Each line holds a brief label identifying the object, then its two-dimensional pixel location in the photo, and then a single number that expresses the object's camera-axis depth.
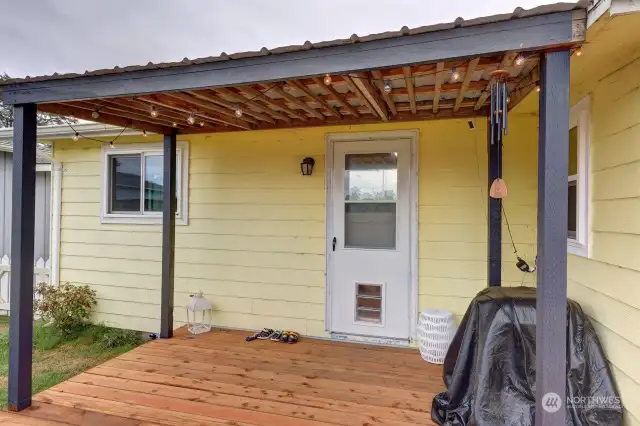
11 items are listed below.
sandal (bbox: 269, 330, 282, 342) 3.80
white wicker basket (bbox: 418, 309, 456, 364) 3.22
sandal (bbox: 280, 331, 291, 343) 3.75
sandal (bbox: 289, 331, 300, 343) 3.74
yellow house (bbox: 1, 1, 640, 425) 1.99
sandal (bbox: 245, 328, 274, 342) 3.84
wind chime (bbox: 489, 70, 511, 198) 1.99
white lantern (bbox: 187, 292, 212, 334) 4.10
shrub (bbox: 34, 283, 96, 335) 4.46
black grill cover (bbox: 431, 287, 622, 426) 1.89
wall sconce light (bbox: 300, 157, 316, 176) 3.82
